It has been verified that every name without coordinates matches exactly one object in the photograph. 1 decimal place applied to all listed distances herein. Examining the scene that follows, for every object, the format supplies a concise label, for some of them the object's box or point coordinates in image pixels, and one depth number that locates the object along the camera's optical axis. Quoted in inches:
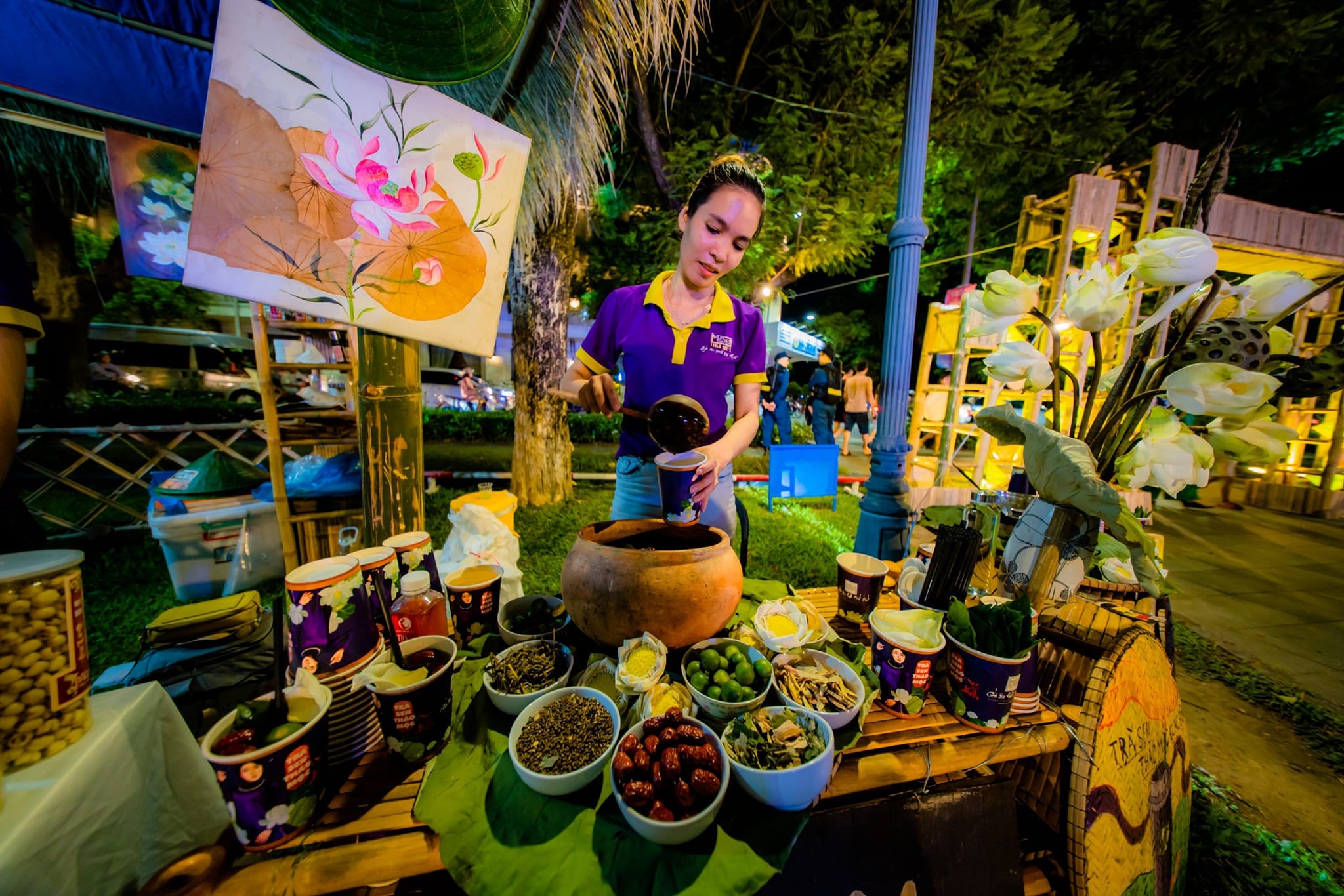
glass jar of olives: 29.9
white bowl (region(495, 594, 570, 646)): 54.0
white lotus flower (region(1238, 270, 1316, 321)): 49.4
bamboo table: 32.9
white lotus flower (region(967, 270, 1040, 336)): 57.9
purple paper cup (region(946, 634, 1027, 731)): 47.6
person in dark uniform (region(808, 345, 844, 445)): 358.9
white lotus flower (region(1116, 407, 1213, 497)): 48.8
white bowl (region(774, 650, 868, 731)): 44.8
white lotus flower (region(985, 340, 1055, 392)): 60.1
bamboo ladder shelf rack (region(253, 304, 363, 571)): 114.1
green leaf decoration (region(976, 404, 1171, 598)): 50.0
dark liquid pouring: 62.7
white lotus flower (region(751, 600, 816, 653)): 52.7
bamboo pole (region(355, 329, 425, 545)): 82.5
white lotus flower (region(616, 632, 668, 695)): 44.0
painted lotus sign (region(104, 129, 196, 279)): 125.7
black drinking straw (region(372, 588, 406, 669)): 47.2
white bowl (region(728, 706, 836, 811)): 36.6
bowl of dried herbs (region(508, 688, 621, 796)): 37.4
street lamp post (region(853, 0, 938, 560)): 112.4
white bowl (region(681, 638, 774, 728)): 44.0
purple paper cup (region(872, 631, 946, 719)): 50.8
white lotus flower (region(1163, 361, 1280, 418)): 44.8
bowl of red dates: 34.9
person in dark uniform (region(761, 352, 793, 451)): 350.5
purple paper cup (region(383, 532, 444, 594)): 62.7
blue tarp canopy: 90.8
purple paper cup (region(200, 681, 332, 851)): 32.6
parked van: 541.0
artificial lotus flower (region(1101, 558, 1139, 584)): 70.9
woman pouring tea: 74.7
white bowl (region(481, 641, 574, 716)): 44.3
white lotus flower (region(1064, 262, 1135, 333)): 53.3
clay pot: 48.3
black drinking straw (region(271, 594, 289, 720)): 36.9
